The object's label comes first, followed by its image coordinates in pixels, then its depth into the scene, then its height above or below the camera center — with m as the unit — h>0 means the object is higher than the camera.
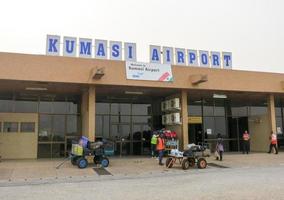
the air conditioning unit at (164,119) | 24.11 +1.15
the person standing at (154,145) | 20.48 -0.55
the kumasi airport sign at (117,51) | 20.19 +5.21
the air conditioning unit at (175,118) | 21.93 +1.13
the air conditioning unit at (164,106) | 24.23 +2.12
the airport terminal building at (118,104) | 18.66 +2.24
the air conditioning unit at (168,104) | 23.33 +2.12
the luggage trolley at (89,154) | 16.92 -0.85
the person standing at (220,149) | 20.02 -0.77
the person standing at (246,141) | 24.20 -0.39
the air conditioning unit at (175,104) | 22.22 +2.08
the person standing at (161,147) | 18.16 -0.58
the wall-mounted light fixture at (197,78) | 20.11 +3.38
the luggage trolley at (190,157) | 16.67 -1.03
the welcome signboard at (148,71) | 19.78 +3.75
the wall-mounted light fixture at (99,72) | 17.75 +3.27
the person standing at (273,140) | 23.77 -0.36
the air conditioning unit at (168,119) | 23.00 +1.15
